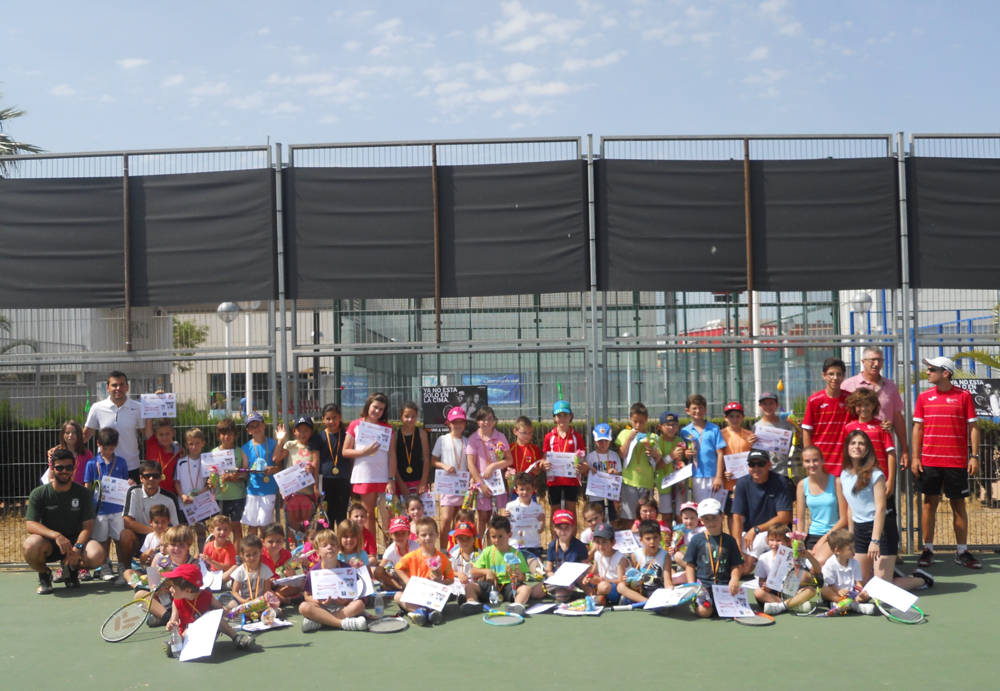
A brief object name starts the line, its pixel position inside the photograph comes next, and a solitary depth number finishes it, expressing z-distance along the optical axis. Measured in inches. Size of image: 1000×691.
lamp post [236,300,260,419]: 352.2
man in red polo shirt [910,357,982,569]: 329.7
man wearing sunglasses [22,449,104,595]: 315.0
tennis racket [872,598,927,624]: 255.4
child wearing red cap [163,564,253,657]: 241.0
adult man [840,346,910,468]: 324.5
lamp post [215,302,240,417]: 390.8
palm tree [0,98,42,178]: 684.7
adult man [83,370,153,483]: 343.3
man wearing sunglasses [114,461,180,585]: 321.7
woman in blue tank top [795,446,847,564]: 290.0
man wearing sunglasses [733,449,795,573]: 301.7
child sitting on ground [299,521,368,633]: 257.3
